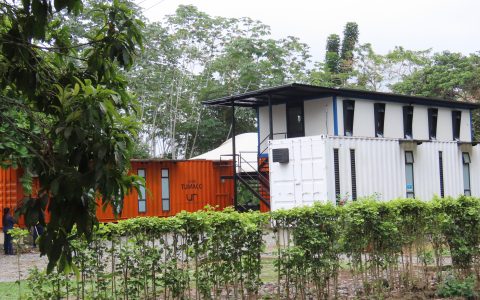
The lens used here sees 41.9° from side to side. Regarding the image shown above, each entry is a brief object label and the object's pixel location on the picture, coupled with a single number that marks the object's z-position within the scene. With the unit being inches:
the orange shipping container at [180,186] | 968.9
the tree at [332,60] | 1640.0
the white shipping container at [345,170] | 733.3
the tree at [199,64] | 1353.3
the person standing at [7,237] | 696.4
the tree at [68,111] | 140.7
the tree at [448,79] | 1440.7
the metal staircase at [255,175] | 956.6
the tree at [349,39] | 1692.9
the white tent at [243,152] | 1043.3
